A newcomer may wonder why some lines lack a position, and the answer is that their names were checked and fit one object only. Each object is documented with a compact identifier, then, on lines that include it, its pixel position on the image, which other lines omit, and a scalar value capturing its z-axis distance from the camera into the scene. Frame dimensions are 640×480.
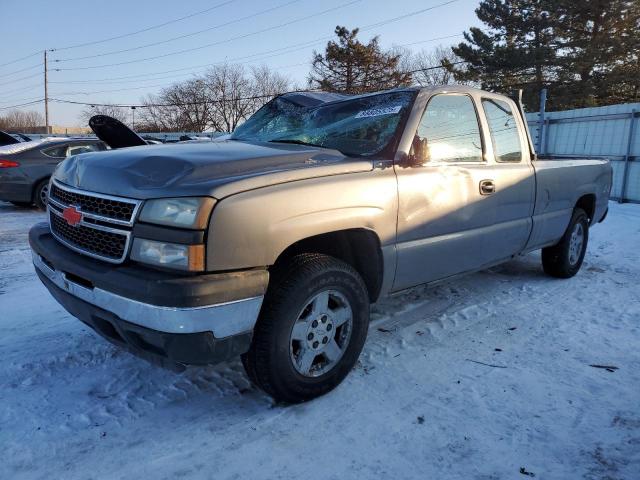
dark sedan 8.83
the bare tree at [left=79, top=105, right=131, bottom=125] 50.88
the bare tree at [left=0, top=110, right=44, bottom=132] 69.81
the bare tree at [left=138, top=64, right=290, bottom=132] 53.62
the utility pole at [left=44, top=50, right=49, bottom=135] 48.47
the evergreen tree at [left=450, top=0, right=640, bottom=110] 24.66
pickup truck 2.22
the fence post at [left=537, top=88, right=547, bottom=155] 12.75
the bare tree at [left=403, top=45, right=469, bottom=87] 30.26
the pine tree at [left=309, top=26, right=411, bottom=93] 37.47
